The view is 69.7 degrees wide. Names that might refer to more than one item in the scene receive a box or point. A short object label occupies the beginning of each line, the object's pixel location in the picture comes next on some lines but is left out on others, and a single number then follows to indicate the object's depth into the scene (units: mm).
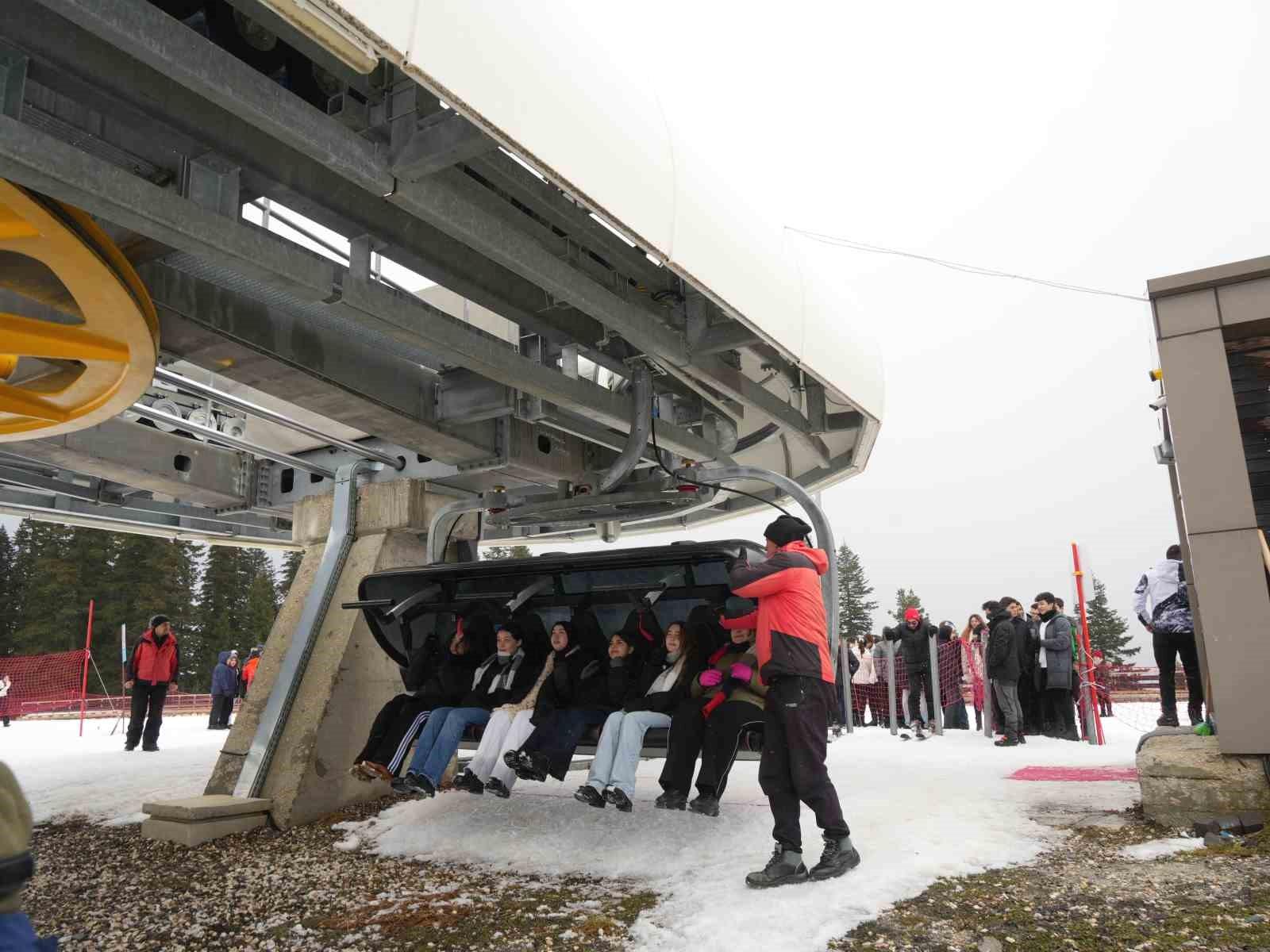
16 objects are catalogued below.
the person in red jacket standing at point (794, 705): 4082
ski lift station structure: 3062
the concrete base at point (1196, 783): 4559
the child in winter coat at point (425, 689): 5434
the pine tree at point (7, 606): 43469
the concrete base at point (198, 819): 5625
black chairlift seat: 5250
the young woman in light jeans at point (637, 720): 4648
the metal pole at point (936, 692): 11023
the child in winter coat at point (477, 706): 5117
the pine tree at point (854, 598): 69312
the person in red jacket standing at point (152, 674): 10773
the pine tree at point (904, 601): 79375
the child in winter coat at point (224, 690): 14617
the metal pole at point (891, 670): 12078
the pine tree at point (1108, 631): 65688
